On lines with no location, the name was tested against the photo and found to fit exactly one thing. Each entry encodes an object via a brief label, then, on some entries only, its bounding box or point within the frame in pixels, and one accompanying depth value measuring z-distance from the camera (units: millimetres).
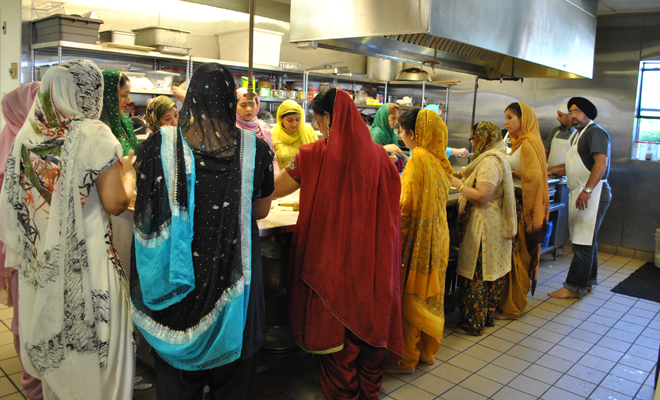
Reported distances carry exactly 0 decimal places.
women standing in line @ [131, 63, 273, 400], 1686
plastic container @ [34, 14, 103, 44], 4232
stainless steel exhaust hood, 2428
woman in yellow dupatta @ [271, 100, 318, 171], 3891
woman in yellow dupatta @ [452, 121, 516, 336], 3221
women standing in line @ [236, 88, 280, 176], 3754
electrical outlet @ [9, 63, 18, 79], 4430
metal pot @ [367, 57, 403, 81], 7090
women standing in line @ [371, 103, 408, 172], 4277
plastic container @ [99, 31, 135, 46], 4569
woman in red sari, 2225
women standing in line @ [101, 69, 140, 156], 2363
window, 5766
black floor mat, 4469
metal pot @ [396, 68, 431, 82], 6638
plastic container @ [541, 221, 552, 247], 5077
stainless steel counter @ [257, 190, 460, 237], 2355
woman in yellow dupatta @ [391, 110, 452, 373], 2756
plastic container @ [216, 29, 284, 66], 5547
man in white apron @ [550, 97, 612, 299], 4125
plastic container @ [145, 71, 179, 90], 4934
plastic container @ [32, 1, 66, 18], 4520
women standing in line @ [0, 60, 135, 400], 1743
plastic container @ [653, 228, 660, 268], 5395
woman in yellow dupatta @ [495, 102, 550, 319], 3646
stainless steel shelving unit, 4465
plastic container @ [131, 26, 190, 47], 4801
